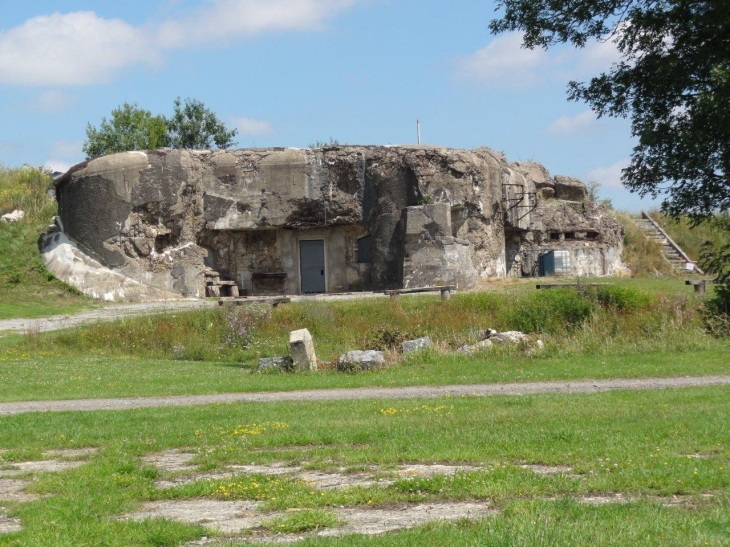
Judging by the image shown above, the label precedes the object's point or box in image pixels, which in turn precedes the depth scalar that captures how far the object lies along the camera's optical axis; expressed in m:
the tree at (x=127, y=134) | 63.31
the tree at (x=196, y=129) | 67.25
